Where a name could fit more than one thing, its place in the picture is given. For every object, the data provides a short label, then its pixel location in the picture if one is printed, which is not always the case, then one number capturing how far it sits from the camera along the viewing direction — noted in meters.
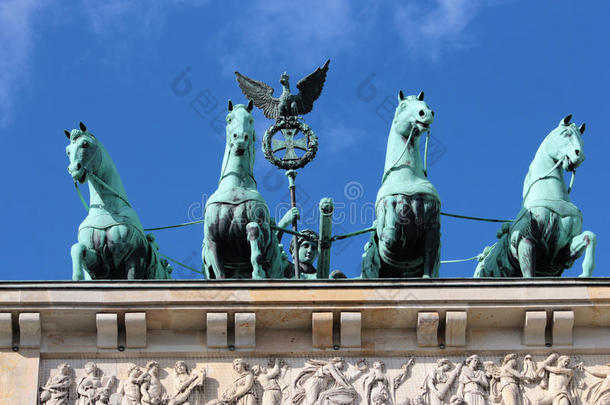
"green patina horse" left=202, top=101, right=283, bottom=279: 25.02
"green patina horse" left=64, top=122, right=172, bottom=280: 24.97
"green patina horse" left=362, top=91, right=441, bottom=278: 24.94
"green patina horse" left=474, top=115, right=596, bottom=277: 25.09
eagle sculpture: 28.73
